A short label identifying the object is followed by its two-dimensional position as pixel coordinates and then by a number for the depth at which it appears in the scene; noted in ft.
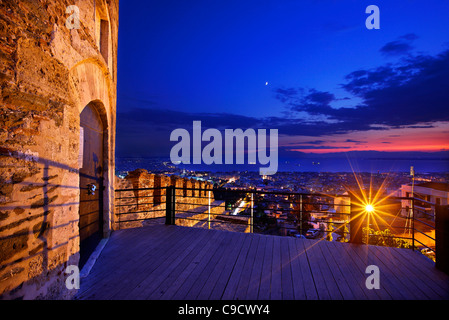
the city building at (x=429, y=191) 39.93
